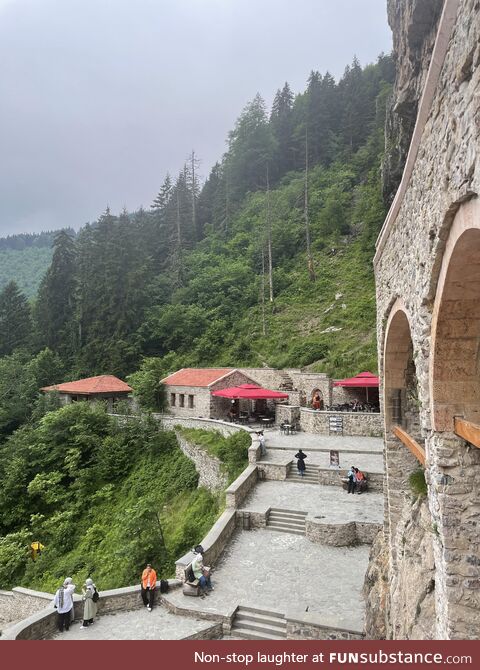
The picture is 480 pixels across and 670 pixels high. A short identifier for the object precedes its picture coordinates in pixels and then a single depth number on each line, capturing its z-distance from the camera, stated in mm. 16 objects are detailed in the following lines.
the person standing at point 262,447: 16750
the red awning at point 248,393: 20406
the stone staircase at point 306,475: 15180
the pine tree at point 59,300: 41219
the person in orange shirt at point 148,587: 9477
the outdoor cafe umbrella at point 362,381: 19844
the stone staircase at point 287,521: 12242
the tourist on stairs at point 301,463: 15219
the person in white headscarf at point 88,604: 8929
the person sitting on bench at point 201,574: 9432
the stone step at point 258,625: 8277
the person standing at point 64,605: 8773
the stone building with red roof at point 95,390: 27953
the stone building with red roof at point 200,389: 23797
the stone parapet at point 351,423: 19609
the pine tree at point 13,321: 42750
